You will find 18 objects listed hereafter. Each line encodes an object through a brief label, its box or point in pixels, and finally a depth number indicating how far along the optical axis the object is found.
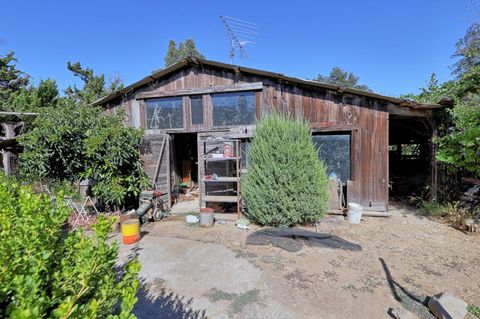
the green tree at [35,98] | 10.73
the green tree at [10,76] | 13.00
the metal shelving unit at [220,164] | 6.02
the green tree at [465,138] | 4.81
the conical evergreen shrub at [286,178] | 5.04
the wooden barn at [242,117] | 5.98
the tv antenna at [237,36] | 7.17
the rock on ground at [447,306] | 2.41
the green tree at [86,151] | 5.74
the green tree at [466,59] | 9.57
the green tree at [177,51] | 26.81
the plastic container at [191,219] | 5.79
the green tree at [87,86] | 14.53
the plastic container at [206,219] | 5.57
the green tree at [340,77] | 39.06
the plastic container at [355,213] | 5.57
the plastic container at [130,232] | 4.62
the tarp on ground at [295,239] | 4.27
